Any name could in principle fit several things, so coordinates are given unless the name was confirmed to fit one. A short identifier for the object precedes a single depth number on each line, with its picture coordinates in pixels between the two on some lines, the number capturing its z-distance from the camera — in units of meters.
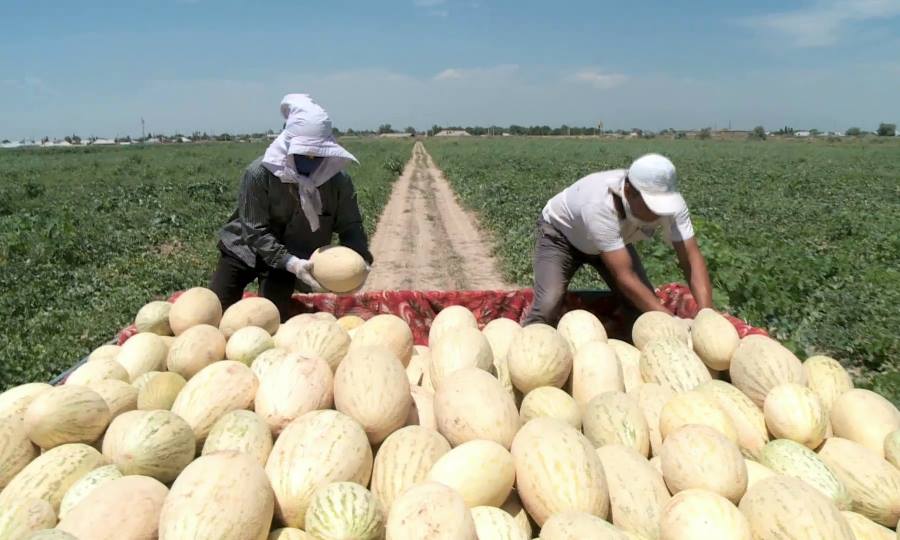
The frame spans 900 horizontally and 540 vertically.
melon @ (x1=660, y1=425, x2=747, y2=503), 2.05
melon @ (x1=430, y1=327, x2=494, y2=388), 2.85
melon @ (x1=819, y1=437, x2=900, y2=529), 2.17
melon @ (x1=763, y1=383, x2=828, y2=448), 2.42
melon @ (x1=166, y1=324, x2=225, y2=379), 3.01
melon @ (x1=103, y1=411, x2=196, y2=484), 2.12
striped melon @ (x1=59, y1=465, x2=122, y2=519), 2.04
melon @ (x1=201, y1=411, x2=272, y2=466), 2.19
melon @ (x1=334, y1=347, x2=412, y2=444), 2.35
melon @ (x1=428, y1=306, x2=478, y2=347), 3.37
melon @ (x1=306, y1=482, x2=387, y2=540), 1.78
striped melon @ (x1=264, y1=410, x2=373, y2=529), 1.99
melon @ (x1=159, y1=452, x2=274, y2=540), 1.70
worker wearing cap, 3.86
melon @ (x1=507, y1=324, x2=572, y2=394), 2.79
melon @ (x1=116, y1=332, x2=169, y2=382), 3.13
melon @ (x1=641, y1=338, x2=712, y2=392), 2.92
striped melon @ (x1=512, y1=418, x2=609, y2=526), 1.95
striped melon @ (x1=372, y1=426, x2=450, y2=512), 2.12
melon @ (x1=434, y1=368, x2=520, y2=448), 2.33
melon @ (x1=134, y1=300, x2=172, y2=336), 3.64
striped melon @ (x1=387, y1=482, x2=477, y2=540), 1.66
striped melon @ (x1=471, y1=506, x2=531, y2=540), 1.83
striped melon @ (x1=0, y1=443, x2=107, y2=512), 2.10
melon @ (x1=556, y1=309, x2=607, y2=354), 3.33
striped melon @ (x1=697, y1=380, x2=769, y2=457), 2.52
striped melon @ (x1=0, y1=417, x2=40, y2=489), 2.27
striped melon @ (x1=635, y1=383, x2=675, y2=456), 2.55
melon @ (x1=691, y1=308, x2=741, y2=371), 3.09
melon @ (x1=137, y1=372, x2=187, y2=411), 2.66
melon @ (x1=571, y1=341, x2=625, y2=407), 2.83
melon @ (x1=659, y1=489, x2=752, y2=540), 1.79
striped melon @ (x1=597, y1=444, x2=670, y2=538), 2.02
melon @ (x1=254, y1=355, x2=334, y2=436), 2.40
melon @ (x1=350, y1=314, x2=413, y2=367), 3.11
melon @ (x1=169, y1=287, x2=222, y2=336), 3.52
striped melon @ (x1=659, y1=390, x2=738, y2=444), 2.44
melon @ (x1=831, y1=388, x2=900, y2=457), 2.50
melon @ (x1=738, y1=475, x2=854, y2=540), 1.81
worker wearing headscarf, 4.04
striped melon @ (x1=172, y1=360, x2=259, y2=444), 2.46
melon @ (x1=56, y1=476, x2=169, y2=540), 1.76
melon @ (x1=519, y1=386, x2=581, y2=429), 2.57
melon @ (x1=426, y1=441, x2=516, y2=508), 1.99
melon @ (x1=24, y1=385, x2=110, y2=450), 2.34
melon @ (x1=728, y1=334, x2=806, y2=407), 2.76
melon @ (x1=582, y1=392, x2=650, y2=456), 2.43
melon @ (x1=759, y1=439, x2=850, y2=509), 2.14
